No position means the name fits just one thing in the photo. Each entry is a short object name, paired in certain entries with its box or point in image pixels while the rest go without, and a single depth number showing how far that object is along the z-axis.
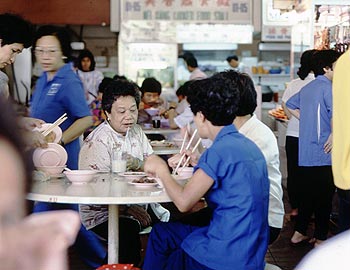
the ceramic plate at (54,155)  3.04
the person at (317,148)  4.35
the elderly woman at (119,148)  3.31
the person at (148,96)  6.62
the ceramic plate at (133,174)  3.04
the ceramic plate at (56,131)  3.09
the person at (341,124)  2.29
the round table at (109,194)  2.53
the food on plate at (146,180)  2.87
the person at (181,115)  5.53
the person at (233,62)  10.46
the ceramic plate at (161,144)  5.27
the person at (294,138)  5.04
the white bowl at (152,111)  6.67
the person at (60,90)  3.49
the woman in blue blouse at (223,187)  2.42
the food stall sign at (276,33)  9.52
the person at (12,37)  3.16
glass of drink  3.22
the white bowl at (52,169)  3.03
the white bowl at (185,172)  3.06
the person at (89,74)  7.91
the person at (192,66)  8.98
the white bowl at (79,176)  2.86
